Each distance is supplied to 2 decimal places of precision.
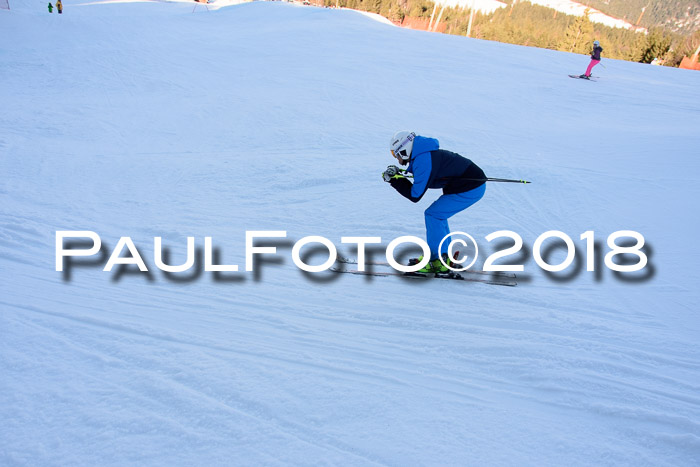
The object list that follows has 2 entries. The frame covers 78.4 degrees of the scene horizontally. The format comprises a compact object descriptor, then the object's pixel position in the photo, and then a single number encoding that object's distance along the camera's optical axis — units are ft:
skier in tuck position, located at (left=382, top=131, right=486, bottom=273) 13.66
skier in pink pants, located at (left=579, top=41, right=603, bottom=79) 45.73
